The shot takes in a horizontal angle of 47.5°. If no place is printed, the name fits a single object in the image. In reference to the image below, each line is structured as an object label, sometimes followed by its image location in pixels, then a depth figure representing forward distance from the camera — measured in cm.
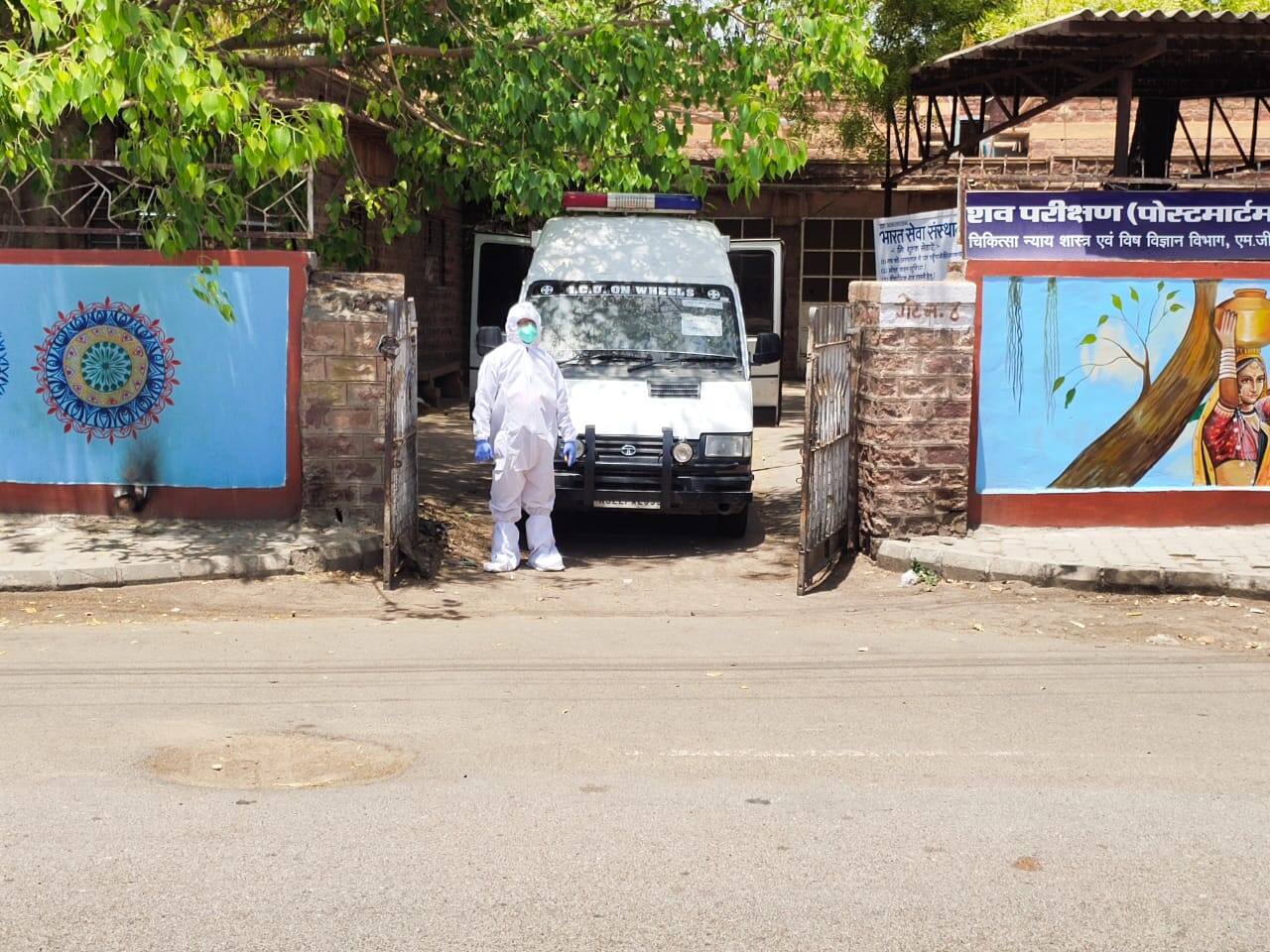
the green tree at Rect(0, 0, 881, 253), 710
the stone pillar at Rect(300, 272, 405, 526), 998
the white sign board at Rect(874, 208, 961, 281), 1131
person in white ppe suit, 988
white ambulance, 1023
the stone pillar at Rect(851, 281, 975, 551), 998
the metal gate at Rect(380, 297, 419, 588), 905
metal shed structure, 1237
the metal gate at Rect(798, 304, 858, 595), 911
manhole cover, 530
